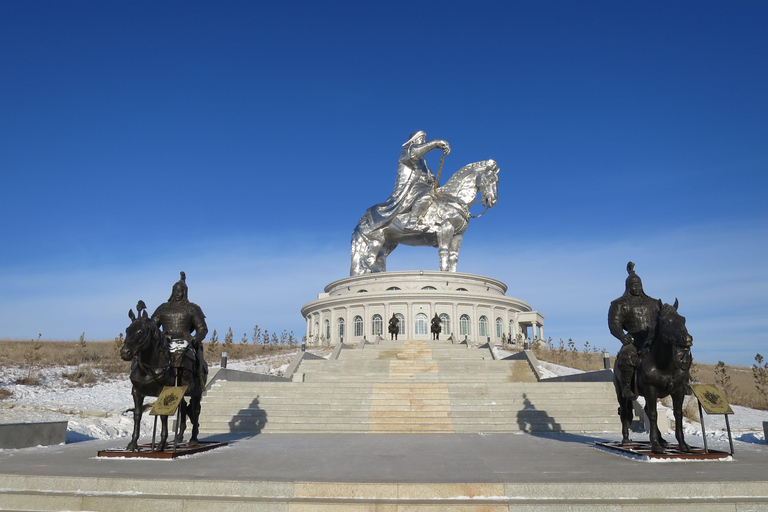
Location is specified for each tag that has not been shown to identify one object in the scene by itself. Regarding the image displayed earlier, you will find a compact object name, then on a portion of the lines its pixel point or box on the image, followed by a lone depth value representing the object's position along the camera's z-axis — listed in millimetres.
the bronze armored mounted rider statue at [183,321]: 9414
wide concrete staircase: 13367
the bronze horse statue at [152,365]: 7945
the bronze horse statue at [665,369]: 7664
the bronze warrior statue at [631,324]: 8469
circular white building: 39656
